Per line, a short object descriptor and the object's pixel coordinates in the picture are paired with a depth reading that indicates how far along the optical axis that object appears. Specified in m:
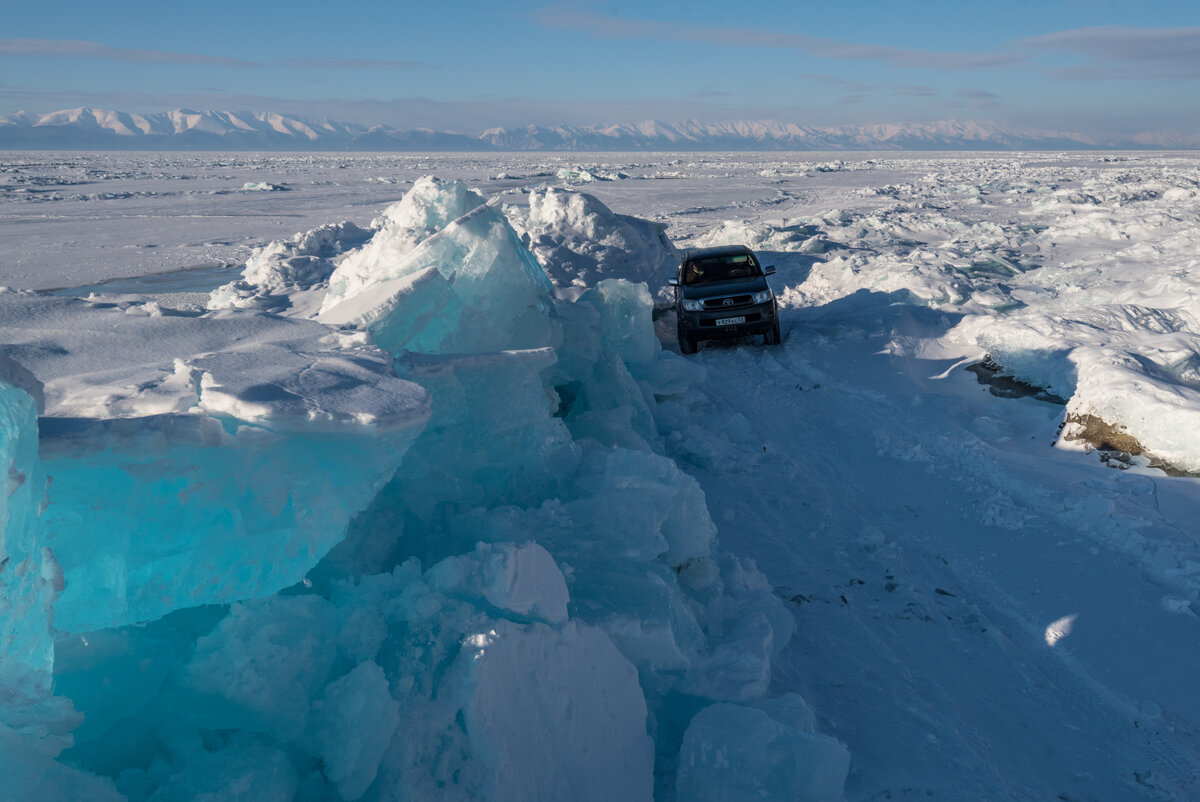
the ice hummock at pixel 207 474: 2.56
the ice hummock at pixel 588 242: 14.20
